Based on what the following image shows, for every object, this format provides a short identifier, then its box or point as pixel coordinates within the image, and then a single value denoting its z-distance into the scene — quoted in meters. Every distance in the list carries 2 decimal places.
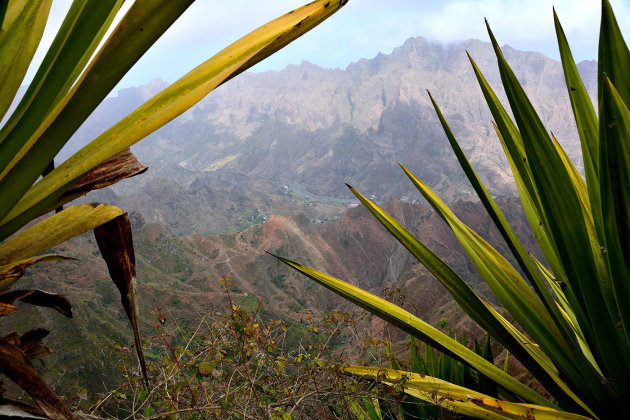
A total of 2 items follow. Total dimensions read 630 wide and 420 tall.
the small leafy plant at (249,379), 1.58
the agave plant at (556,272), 0.87
